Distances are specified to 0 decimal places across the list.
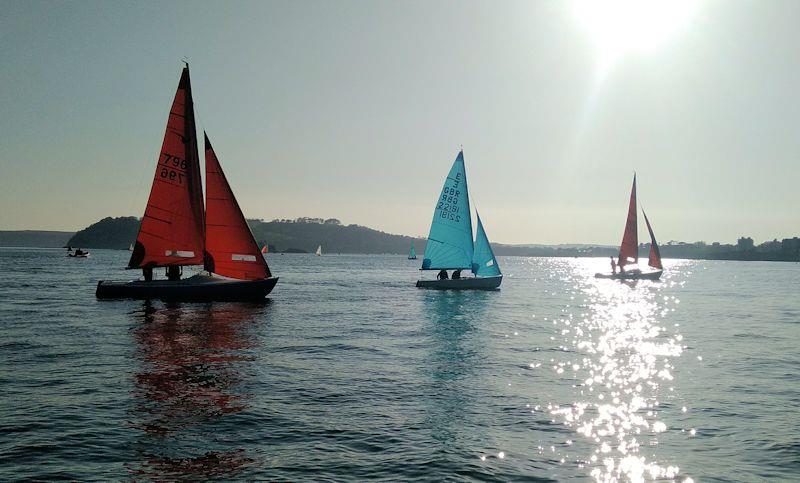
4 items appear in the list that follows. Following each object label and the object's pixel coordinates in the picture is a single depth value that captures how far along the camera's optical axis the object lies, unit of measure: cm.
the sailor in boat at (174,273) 4203
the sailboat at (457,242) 5662
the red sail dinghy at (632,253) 8681
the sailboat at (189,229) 4072
